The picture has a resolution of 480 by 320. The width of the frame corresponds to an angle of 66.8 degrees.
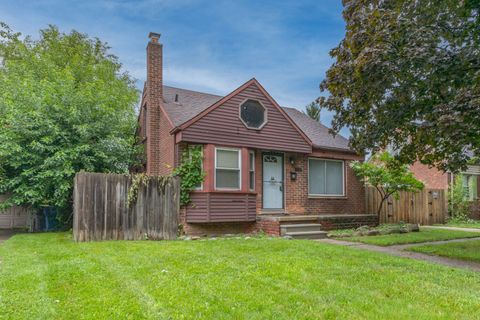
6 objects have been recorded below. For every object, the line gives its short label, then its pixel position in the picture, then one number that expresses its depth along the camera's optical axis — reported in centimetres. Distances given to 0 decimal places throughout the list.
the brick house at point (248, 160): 1098
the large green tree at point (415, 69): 650
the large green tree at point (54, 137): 1181
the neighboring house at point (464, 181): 1872
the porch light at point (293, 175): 1289
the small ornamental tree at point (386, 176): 1246
